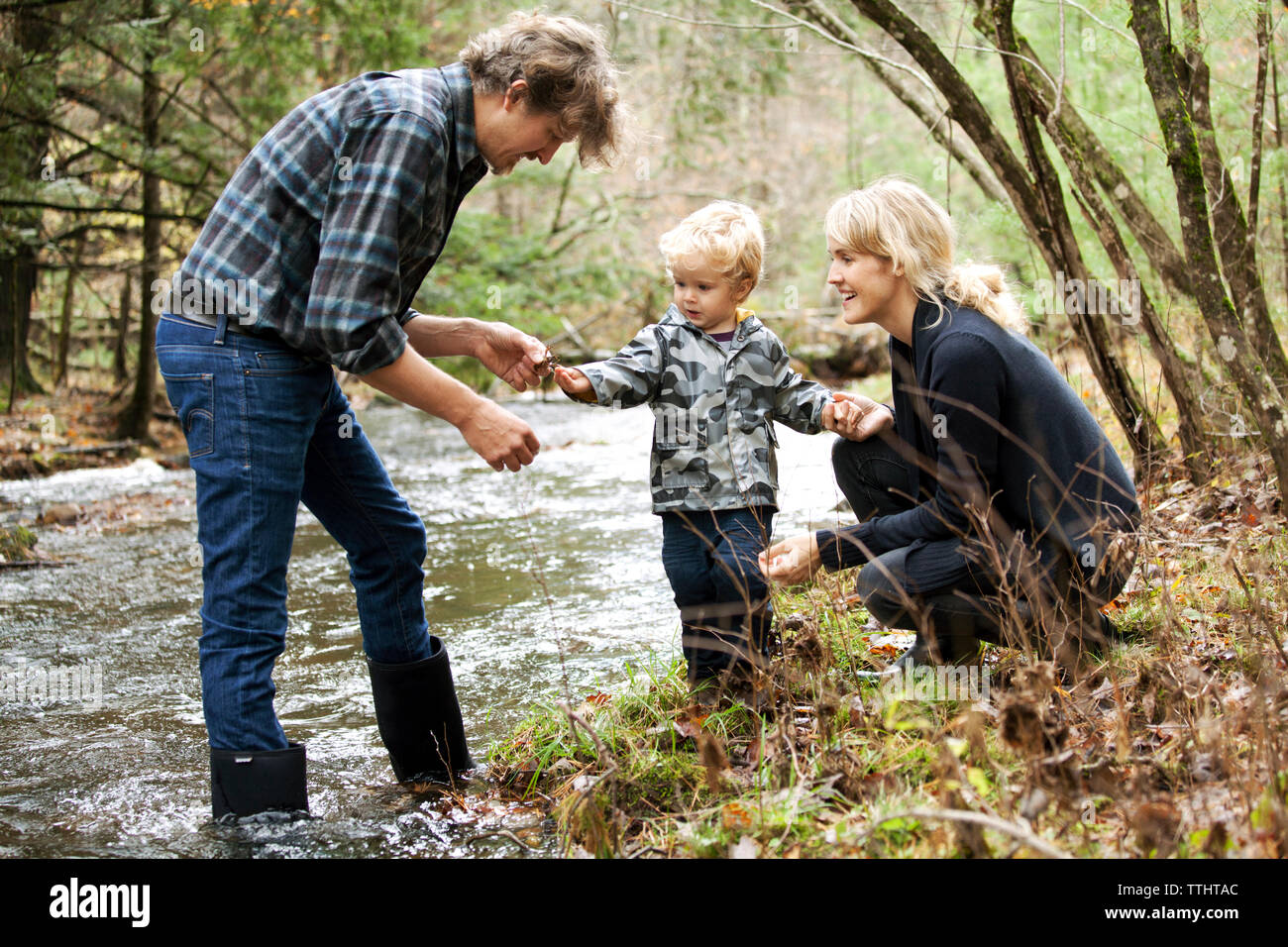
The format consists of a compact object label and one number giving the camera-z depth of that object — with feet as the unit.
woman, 9.35
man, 7.89
